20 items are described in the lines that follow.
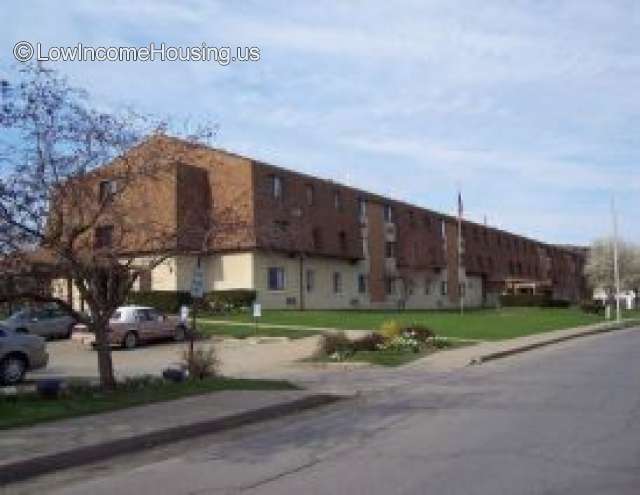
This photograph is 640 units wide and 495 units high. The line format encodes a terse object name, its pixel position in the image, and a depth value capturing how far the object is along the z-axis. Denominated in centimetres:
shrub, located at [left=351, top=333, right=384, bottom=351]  3116
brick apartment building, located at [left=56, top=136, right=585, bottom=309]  5794
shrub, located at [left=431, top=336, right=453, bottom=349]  3406
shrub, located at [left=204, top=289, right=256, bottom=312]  5531
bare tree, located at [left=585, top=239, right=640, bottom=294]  12538
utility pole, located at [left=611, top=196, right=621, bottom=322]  6681
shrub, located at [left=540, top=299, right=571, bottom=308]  8456
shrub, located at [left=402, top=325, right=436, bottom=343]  3475
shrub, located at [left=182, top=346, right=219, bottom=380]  2197
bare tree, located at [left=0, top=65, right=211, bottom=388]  1698
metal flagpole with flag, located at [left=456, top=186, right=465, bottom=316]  8349
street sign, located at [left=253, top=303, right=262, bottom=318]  3912
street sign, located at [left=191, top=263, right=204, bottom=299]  2320
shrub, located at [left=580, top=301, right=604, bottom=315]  8122
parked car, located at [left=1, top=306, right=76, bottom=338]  4055
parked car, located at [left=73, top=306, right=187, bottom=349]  3797
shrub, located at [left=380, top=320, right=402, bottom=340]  3359
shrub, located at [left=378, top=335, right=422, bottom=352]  3209
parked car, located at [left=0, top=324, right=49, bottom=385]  2400
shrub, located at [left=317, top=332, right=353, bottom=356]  3016
